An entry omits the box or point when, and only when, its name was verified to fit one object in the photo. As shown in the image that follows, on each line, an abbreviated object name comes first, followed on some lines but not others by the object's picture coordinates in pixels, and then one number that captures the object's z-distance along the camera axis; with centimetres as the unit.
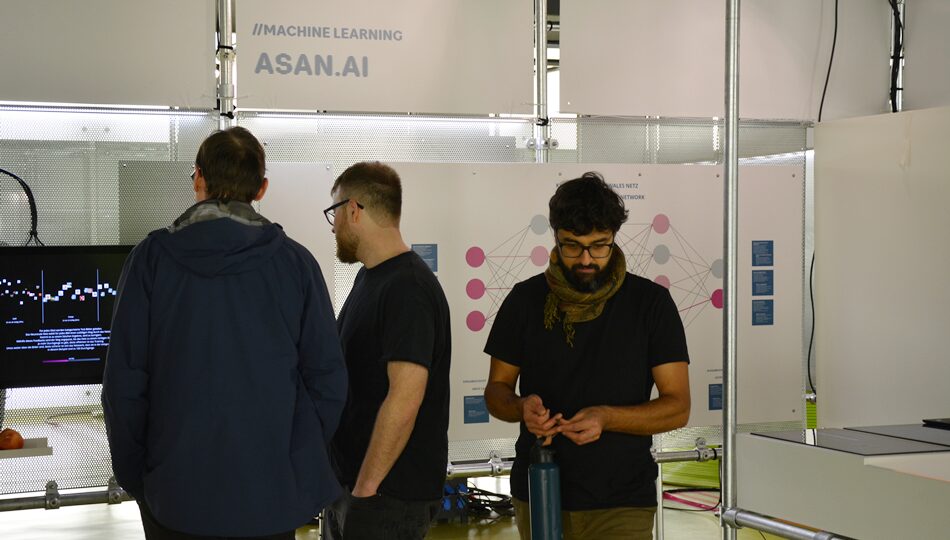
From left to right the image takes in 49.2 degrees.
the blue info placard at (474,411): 410
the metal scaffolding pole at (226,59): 383
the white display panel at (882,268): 405
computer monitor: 358
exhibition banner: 388
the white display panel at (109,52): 364
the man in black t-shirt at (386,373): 247
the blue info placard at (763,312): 446
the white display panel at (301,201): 391
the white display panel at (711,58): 425
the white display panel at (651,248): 409
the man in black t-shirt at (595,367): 237
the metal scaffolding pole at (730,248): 261
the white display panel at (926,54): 446
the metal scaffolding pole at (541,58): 418
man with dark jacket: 210
